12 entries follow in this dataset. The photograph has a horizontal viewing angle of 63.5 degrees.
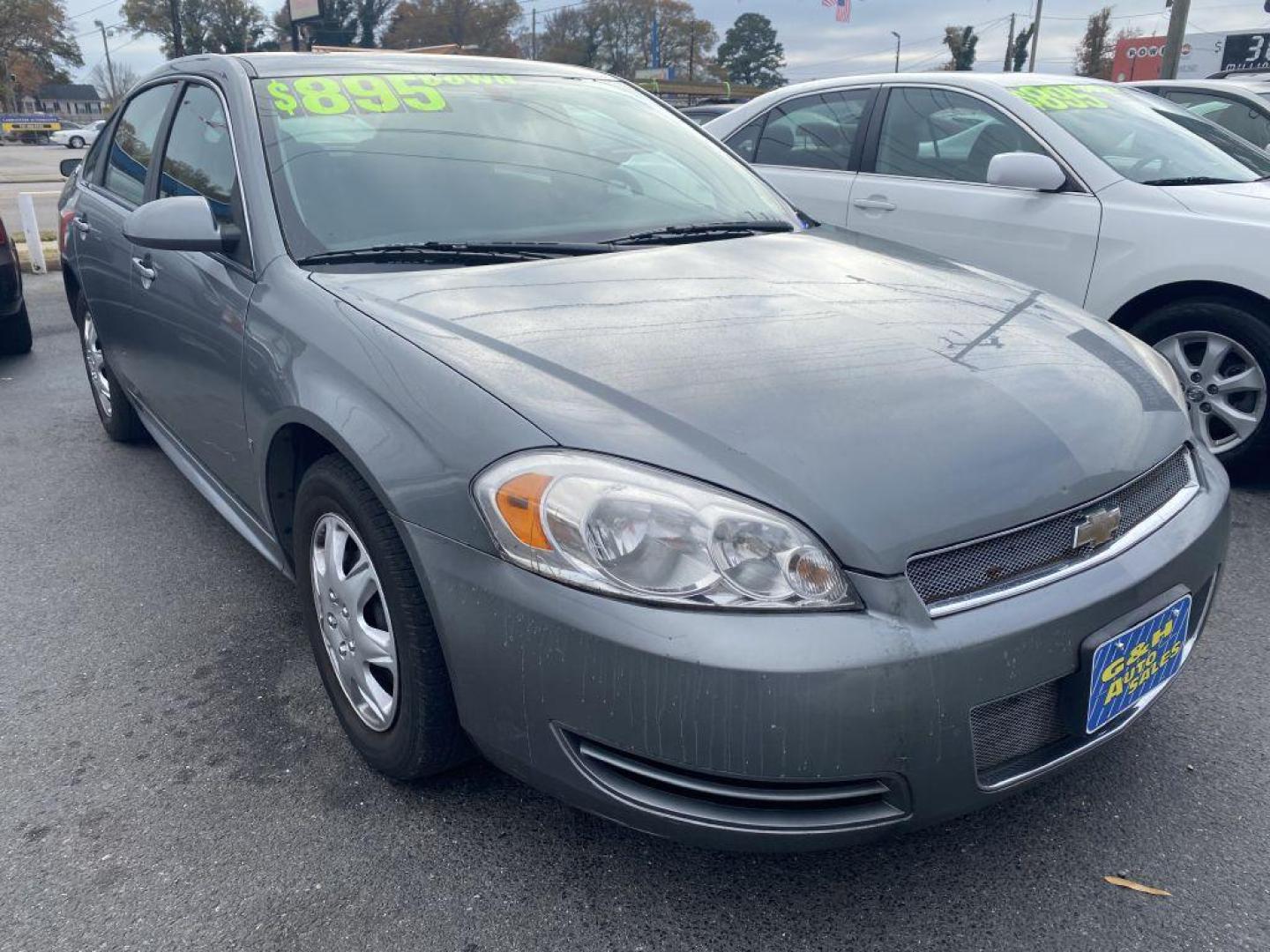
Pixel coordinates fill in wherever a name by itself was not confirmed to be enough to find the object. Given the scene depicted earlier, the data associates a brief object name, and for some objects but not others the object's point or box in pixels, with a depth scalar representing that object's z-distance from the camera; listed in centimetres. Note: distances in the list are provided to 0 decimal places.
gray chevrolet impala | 155
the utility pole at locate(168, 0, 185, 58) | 4250
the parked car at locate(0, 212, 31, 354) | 584
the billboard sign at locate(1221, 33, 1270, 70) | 3444
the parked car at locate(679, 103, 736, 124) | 1305
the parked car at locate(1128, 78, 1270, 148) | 591
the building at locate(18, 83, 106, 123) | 9025
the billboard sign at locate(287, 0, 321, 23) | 2989
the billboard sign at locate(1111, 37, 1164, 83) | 4288
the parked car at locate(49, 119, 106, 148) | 5444
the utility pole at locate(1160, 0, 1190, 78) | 1348
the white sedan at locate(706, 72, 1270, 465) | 373
